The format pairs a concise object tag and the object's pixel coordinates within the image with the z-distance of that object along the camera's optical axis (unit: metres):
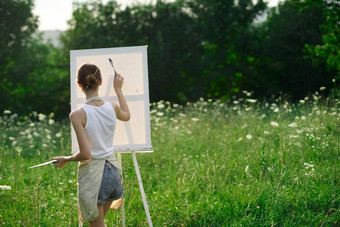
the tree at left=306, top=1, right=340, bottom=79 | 8.55
